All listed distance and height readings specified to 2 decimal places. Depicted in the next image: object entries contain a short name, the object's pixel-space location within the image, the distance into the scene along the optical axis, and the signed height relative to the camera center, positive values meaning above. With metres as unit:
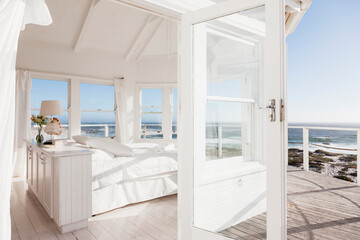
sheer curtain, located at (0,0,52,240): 1.33 +0.16
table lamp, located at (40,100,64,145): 3.34 +0.13
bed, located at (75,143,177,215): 2.97 -0.72
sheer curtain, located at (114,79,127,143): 6.44 +0.30
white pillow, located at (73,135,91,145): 3.39 -0.26
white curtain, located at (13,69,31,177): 4.99 +0.06
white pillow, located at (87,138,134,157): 3.29 -0.35
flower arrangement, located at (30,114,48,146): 3.30 -0.02
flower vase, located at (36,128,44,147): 3.35 -0.26
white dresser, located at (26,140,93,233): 2.48 -0.67
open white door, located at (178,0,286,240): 1.71 -0.02
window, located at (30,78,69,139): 5.46 +0.60
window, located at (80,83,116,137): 6.22 +0.28
